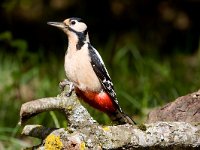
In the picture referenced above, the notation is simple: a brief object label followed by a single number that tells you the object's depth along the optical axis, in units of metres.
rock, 8.59
